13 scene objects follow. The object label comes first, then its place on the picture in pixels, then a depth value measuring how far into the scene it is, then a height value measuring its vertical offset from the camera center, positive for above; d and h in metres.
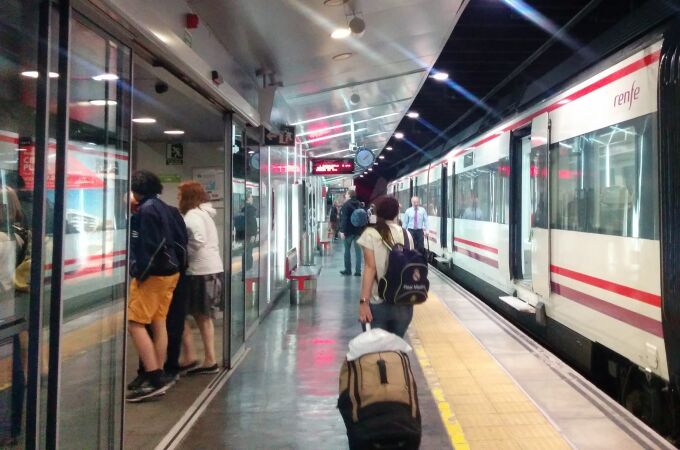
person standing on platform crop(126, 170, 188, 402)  4.48 -0.27
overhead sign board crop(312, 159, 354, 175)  14.90 +1.80
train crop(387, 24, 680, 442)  3.78 +0.13
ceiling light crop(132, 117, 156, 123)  6.98 +1.39
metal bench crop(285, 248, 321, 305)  8.87 -0.75
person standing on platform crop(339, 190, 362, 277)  11.48 +0.14
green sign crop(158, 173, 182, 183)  8.58 +0.84
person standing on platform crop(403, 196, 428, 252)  13.25 +0.33
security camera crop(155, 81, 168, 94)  4.85 +1.25
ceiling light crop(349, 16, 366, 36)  5.59 +2.02
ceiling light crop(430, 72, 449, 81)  10.66 +2.98
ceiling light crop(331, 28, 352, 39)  6.00 +2.09
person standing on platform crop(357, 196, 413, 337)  4.28 -0.33
